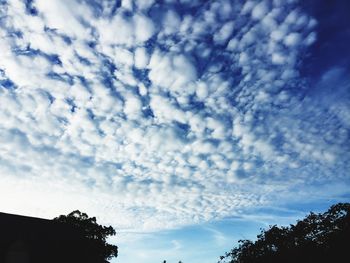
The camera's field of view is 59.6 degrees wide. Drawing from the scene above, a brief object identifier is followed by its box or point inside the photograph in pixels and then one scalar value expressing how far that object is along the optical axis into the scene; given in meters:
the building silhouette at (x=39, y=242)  27.66
